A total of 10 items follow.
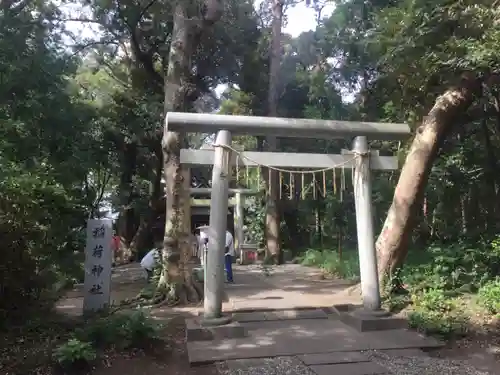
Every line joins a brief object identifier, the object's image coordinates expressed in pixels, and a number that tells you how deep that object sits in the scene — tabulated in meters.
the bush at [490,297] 6.92
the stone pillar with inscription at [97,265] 7.23
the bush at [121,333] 5.70
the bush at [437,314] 6.49
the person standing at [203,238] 11.12
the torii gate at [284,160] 6.62
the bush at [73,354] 4.95
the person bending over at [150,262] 10.09
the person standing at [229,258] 10.67
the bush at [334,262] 12.06
